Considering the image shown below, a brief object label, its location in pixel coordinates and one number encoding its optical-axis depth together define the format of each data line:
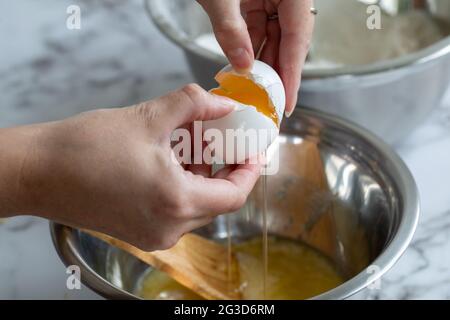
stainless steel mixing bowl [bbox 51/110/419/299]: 0.97
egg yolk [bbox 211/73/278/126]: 0.92
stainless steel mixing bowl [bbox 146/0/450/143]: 1.09
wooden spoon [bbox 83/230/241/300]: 1.04
